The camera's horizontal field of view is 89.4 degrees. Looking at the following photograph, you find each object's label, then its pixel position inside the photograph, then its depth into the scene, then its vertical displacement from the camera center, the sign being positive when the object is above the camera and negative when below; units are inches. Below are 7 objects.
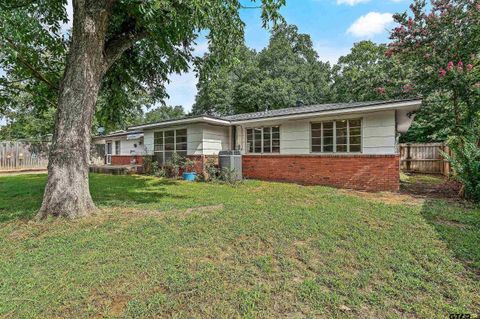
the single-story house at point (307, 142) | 317.1 +28.9
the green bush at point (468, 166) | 239.3 -8.0
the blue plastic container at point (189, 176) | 422.4 -29.0
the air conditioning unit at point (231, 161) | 397.7 -2.9
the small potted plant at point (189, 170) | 422.9 -19.7
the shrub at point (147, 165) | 505.5 -11.5
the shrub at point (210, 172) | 409.3 -21.5
